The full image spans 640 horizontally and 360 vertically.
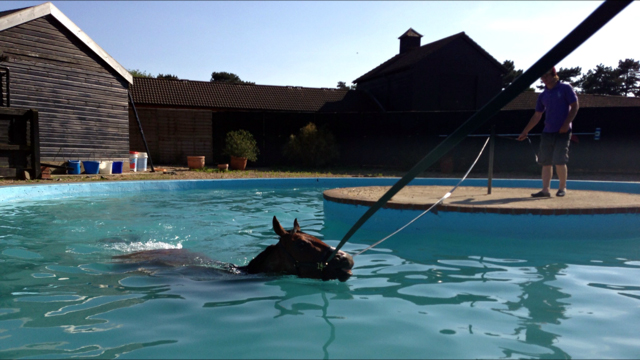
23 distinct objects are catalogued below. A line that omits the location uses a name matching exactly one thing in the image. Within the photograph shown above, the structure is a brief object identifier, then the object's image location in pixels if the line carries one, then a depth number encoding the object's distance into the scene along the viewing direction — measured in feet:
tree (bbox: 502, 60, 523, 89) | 157.17
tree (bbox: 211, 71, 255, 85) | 195.31
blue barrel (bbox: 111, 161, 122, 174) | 47.60
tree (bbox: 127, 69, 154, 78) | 137.86
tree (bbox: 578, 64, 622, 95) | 151.84
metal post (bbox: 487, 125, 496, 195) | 21.88
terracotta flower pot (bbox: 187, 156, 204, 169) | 54.24
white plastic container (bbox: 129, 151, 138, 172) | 51.31
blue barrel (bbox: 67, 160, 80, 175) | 44.55
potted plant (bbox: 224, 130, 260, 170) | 55.01
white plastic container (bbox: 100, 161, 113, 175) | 46.16
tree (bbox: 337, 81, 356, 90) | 239.52
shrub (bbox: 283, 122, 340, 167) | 57.16
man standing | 20.08
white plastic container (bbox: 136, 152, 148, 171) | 52.17
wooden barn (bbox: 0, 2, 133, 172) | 41.16
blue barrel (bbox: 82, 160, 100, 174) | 45.21
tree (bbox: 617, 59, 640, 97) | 152.56
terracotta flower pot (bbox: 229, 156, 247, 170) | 54.95
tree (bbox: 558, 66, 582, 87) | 164.50
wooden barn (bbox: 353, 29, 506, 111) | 78.23
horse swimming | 9.92
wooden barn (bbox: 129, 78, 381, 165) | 62.03
